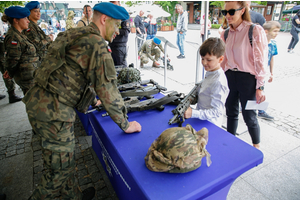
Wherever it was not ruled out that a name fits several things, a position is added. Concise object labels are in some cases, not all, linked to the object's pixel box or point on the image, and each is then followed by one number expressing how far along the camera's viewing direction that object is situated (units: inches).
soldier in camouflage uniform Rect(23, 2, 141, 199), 53.4
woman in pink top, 78.8
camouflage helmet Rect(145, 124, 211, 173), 45.1
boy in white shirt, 66.5
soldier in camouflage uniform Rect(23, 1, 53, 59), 146.7
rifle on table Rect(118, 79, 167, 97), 96.0
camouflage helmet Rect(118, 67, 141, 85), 114.0
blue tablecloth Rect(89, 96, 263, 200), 44.6
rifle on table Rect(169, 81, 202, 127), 70.1
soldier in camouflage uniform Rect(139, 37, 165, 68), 273.7
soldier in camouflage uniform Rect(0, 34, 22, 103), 186.7
